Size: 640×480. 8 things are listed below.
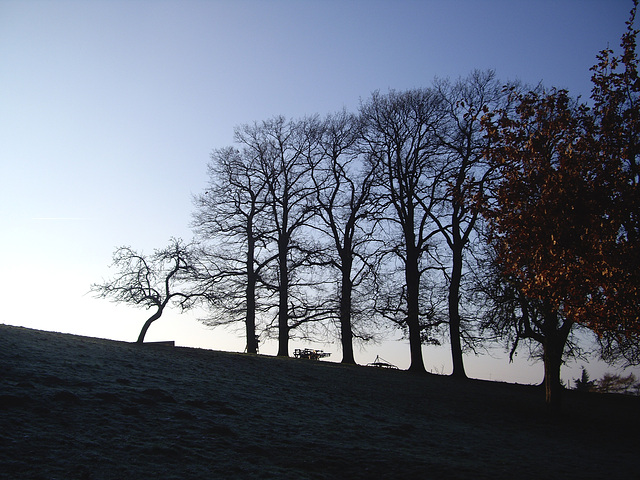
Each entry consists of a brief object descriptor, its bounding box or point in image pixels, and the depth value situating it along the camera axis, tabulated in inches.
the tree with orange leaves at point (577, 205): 496.1
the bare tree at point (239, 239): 1112.8
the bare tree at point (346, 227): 1123.3
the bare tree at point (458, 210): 1020.5
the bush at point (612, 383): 2227.9
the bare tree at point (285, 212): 1145.4
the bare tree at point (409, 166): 1082.1
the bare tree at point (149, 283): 1031.6
